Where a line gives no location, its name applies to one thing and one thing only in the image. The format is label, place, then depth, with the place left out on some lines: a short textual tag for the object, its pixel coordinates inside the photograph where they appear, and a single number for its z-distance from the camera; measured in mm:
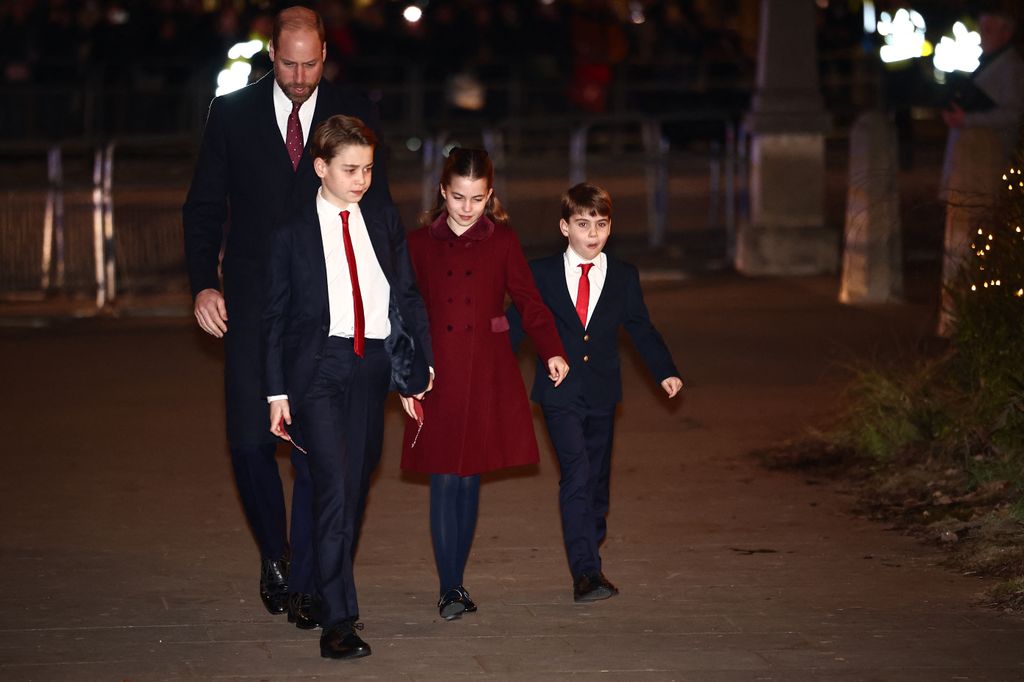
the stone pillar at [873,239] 29297
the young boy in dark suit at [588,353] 13867
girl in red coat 13328
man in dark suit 13117
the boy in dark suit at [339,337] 12273
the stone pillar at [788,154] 33687
